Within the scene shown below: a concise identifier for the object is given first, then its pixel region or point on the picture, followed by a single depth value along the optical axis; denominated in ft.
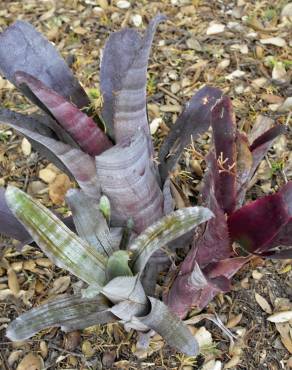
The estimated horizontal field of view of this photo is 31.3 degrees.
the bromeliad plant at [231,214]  2.53
